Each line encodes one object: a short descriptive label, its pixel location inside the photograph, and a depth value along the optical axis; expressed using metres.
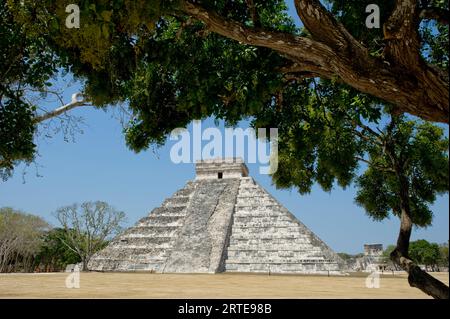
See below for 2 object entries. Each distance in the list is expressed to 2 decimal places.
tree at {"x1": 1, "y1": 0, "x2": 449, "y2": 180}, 3.71
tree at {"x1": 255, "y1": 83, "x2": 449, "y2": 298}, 5.64
